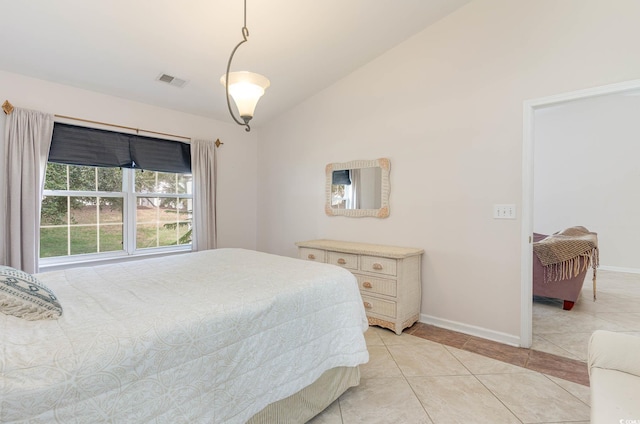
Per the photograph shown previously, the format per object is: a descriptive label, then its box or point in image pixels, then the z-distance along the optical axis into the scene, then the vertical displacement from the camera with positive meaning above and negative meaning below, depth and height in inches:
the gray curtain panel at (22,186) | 97.6 +7.7
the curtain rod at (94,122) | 97.9 +33.4
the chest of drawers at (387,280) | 104.7 -25.0
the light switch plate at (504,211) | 95.5 -0.6
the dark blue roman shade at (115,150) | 110.4 +24.1
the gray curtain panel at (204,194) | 144.0 +7.6
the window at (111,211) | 113.9 -0.5
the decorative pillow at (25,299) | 41.1 -12.4
